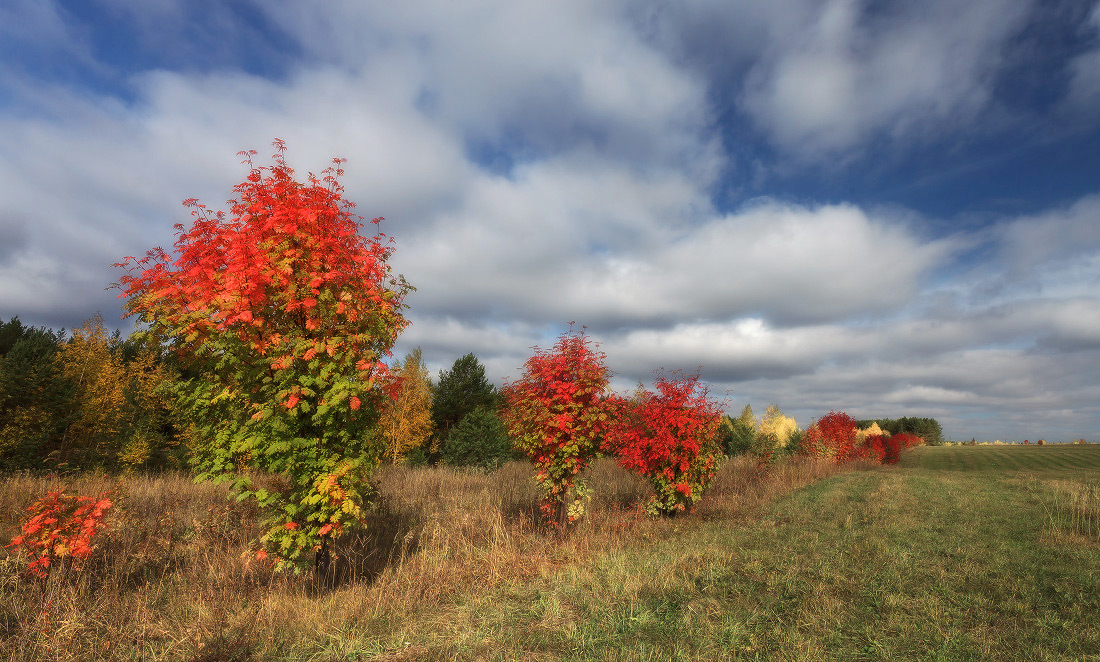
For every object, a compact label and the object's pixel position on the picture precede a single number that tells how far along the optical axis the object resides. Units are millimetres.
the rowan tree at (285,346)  5055
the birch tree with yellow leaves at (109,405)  23438
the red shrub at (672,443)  11297
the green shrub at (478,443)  23609
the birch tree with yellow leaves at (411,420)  28234
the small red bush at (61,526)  5258
